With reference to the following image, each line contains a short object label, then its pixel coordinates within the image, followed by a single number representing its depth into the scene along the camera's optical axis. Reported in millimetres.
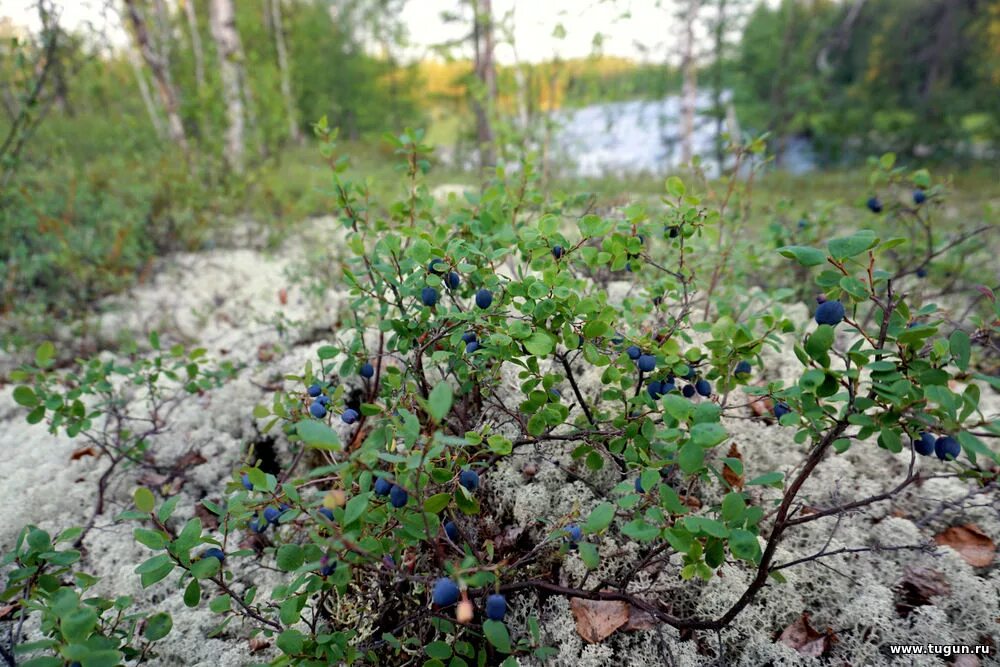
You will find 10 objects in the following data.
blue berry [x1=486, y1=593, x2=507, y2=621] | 240
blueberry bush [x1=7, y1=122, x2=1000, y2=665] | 228
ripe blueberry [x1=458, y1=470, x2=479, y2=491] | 271
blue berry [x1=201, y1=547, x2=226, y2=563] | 267
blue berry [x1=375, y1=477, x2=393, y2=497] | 239
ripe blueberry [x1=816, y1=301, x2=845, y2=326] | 233
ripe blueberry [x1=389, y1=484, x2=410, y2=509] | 239
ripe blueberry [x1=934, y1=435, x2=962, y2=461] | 230
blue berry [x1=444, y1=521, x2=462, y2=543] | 287
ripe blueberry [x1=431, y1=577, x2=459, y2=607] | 227
